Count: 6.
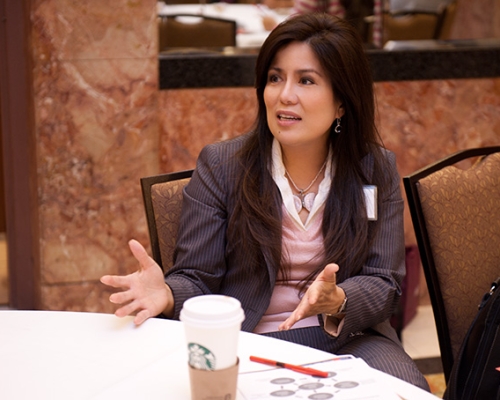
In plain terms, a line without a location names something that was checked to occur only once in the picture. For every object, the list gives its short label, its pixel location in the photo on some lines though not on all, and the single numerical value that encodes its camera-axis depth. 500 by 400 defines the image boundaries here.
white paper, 3.06
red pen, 3.13
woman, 3.93
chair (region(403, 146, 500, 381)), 3.93
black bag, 3.64
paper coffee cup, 2.91
